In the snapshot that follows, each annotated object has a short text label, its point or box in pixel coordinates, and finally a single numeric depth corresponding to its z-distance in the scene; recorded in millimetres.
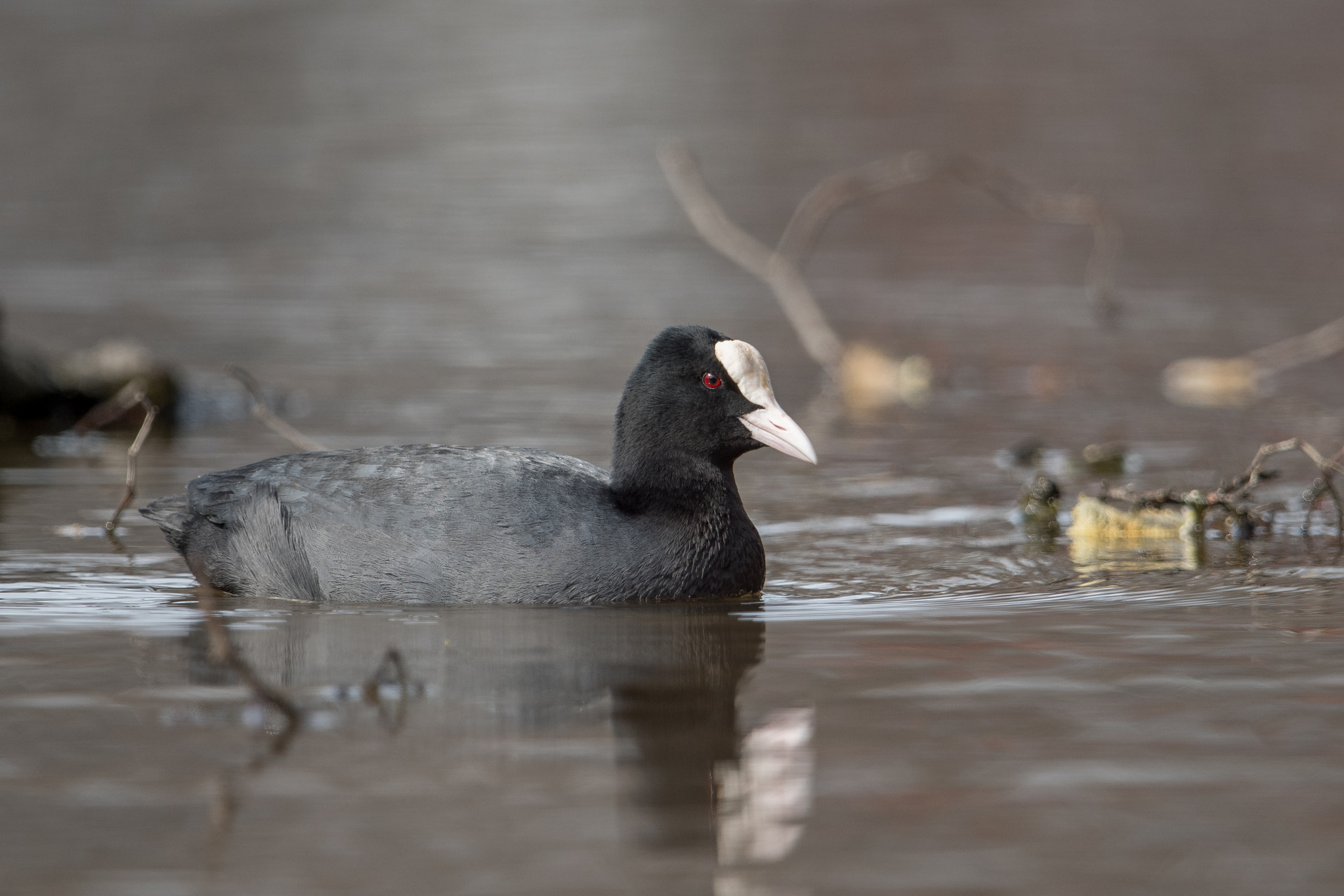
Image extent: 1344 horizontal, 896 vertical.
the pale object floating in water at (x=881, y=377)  23656
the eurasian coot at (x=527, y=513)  11945
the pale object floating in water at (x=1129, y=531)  14719
